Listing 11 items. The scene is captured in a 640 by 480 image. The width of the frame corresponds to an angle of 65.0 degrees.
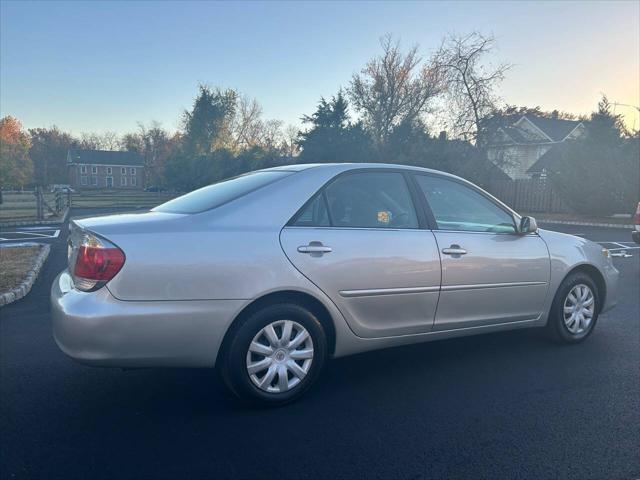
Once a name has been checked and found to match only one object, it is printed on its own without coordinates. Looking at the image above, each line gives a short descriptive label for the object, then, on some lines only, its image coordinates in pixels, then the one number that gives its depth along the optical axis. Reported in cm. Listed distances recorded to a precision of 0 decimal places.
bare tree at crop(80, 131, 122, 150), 9825
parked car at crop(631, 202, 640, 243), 962
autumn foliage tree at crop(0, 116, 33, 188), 3529
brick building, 8638
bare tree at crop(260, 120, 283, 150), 6399
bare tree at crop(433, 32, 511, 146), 3362
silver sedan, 302
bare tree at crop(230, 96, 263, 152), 6109
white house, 3297
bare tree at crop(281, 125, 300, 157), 3968
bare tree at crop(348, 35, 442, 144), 3981
